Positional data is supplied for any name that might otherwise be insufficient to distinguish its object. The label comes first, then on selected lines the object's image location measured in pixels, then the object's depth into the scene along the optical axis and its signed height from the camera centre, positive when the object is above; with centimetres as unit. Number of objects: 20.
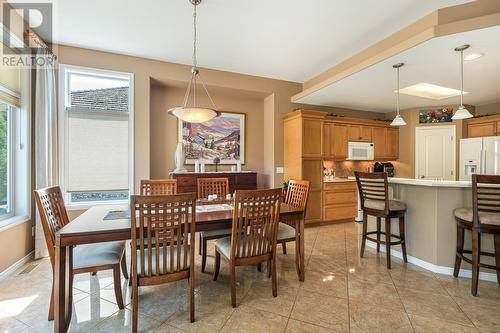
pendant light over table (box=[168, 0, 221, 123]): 265 +61
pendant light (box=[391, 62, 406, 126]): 318 +127
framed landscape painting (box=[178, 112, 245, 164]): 457 +53
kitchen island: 265 -71
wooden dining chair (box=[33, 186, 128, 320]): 182 -74
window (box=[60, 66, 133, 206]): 361 +48
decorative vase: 409 +13
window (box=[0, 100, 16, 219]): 284 +10
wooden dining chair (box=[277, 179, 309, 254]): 261 -43
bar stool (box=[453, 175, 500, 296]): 219 -49
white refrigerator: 454 +18
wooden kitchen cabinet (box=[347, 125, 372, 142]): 518 +73
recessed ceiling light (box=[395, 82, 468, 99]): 436 +144
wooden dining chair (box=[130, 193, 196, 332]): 170 -54
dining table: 168 -51
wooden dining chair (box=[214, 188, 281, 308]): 204 -59
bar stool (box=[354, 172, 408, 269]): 291 -51
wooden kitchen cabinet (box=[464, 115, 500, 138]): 478 +82
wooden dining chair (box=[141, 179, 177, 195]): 307 -28
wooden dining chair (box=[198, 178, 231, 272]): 361 -33
